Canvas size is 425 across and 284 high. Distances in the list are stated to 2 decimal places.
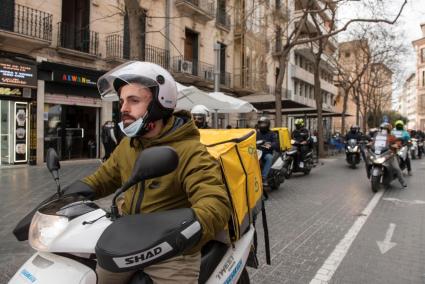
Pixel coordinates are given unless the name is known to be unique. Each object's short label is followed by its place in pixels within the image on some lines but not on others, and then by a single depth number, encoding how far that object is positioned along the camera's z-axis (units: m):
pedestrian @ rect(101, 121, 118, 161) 12.67
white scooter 1.45
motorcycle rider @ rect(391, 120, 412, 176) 11.79
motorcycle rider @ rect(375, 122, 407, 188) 9.52
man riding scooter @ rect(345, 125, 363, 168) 14.94
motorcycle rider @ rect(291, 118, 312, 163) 12.30
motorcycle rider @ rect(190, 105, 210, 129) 7.83
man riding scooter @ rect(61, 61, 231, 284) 1.77
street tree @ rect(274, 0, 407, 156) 14.62
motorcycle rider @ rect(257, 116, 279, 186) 8.62
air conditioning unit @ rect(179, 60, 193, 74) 20.30
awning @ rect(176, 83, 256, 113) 11.42
